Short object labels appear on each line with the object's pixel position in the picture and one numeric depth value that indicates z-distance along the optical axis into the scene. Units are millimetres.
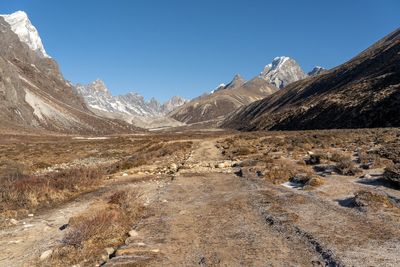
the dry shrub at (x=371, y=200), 13234
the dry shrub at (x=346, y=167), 19750
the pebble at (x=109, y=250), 10151
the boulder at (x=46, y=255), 9788
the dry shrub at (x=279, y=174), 19922
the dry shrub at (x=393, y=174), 16062
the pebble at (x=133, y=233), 11562
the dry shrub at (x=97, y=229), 10680
